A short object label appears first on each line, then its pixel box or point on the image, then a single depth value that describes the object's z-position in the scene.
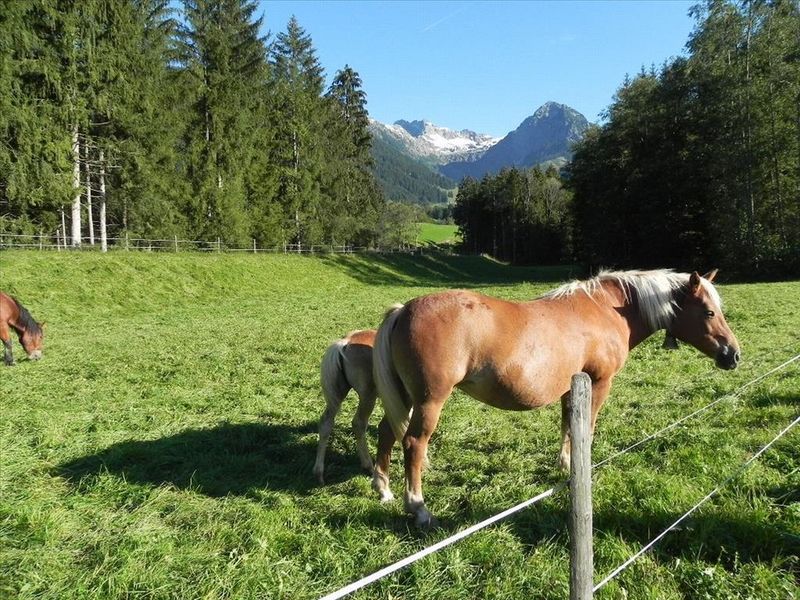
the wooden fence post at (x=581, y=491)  2.41
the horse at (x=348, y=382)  4.89
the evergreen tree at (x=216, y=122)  31.02
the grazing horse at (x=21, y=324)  10.60
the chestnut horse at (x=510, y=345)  3.81
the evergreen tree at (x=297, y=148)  37.94
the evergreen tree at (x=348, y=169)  42.47
